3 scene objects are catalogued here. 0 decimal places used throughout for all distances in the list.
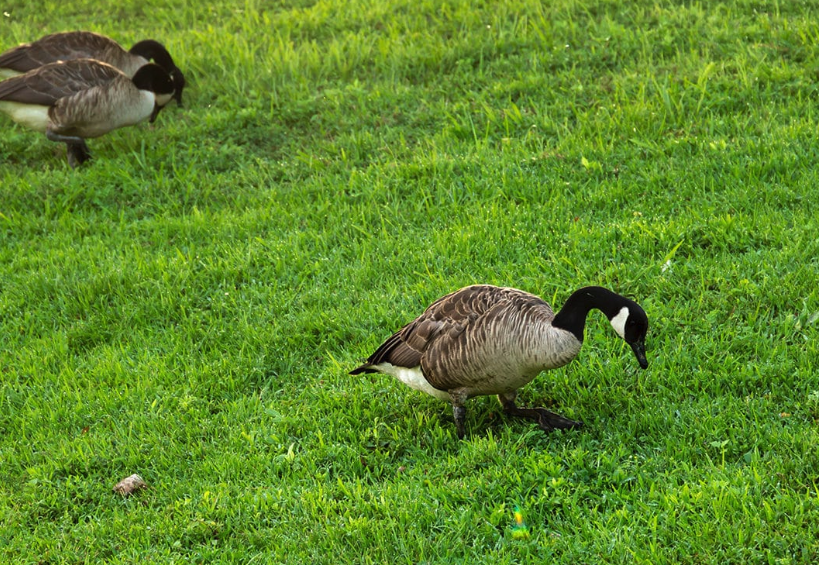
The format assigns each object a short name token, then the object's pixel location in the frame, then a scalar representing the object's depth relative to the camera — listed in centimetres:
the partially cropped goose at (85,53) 2016
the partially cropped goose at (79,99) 1842
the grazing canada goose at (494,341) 976
